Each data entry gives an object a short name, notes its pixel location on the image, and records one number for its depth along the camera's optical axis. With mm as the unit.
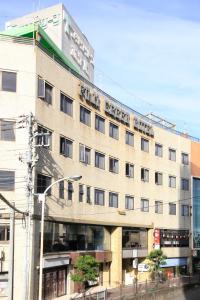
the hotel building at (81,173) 41969
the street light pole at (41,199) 34625
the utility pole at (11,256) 32094
